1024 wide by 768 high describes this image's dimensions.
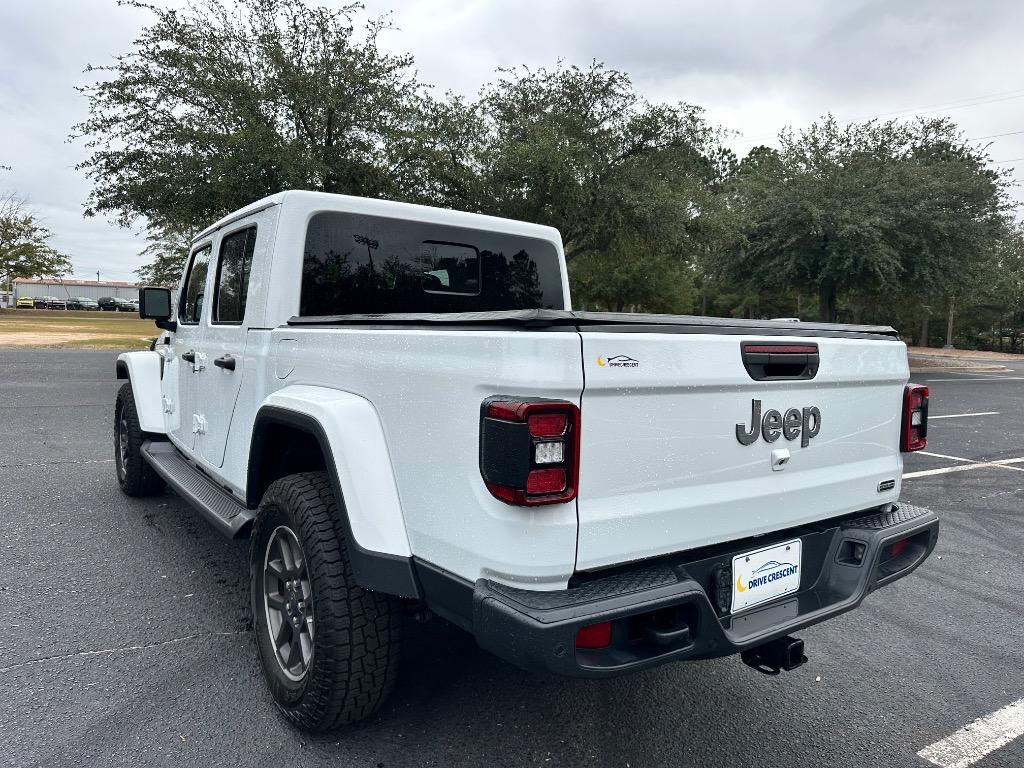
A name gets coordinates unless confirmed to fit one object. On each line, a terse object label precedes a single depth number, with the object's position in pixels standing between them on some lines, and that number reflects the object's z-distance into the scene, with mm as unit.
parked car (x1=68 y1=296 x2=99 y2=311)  82988
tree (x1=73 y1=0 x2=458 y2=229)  13781
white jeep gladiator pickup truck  1860
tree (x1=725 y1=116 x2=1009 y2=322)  19984
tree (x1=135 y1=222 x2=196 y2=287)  29255
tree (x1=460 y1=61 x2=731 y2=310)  15828
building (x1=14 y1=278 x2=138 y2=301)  113000
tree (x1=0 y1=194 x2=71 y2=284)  52562
